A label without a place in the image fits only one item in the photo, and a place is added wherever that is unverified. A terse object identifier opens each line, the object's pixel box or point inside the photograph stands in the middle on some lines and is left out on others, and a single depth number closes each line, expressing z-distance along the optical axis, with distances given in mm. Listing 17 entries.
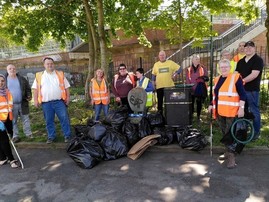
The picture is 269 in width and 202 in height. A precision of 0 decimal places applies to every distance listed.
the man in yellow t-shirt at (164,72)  6422
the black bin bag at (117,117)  5527
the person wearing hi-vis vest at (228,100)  4125
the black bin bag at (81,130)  5608
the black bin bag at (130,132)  5273
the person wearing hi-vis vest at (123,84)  6348
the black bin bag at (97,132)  5086
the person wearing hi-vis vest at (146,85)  6129
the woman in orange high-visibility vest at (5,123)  4895
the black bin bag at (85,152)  4645
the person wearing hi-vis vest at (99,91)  6336
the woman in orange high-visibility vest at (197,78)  6070
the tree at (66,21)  8523
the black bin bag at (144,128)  5398
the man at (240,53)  5560
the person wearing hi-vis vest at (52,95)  5539
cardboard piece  4934
